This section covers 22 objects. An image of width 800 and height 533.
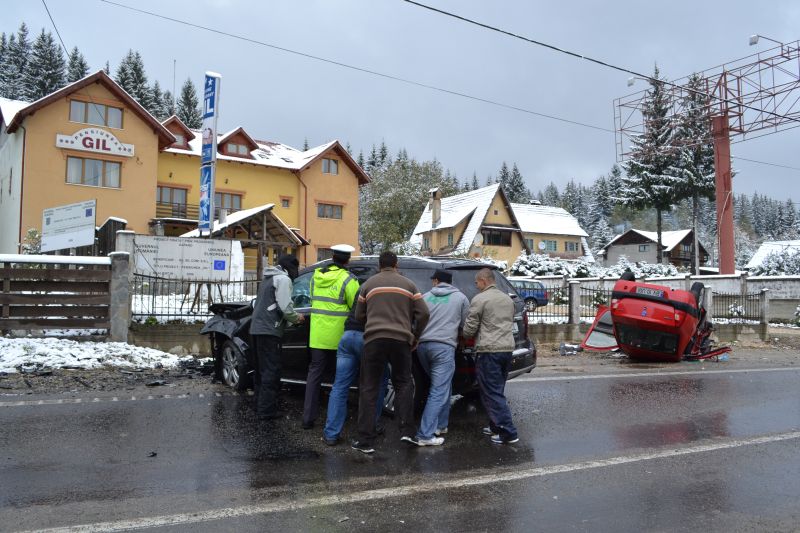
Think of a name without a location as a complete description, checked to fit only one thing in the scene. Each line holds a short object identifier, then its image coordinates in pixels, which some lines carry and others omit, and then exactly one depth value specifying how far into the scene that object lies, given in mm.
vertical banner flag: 19422
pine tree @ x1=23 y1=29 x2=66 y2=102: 62875
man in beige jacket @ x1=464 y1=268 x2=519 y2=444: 5809
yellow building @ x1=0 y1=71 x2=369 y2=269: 29219
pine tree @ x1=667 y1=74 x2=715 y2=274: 46969
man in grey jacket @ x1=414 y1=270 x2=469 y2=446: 5723
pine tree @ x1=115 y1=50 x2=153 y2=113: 62938
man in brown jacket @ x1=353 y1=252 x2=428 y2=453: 5473
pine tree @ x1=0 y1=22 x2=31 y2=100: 62875
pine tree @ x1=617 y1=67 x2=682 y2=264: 47562
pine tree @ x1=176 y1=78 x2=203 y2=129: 72188
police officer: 5902
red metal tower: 20453
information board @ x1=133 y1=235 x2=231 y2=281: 13742
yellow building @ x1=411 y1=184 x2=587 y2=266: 48094
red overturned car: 11633
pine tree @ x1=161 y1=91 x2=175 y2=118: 74875
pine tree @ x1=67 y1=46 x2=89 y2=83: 68344
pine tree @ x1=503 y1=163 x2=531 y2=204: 97875
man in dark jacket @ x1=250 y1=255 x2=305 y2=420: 6473
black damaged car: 6281
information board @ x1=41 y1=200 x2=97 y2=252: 16047
